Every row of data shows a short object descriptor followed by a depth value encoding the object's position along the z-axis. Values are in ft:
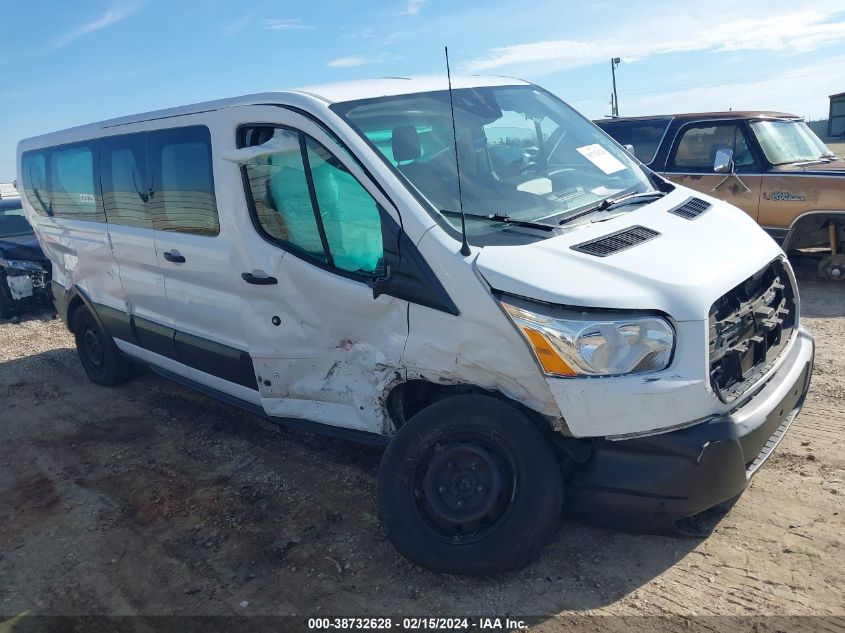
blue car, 31.48
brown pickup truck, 25.21
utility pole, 106.26
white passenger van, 9.70
